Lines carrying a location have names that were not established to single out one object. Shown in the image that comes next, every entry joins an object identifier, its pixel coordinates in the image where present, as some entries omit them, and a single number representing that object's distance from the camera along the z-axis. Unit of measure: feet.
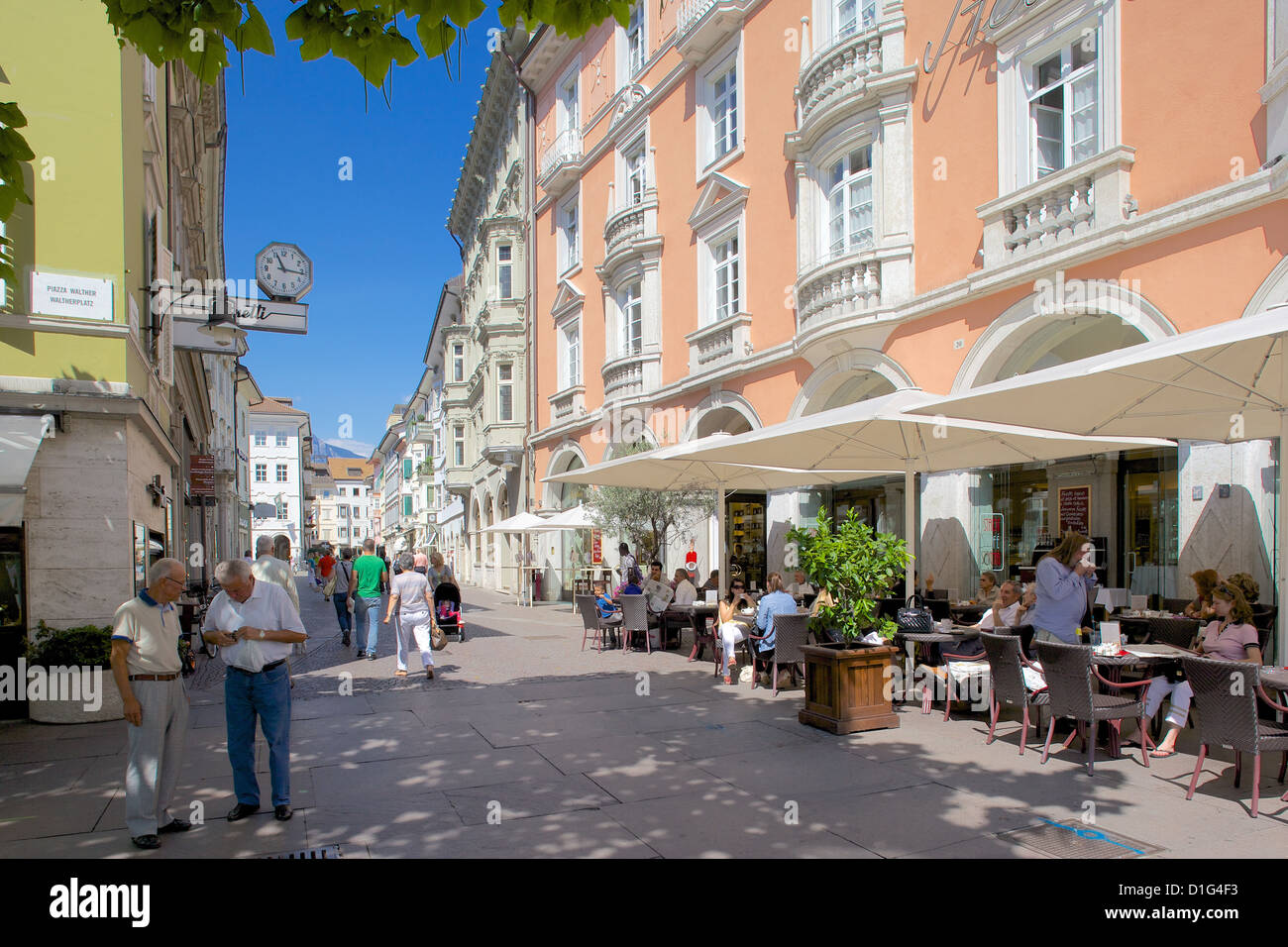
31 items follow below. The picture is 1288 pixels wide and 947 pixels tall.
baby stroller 51.03
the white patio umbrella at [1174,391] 19.31
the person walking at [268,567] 33.04
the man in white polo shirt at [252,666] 17.84
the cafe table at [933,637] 28.89
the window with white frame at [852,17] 47.67
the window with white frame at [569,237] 87.51
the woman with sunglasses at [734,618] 34.22
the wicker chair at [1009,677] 22.74
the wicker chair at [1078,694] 20.30
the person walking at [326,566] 99.15
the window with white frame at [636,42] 73.41
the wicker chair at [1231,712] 17.04
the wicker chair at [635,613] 43.93
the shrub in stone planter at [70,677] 27.02
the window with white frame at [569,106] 86.33
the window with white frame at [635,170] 73.77
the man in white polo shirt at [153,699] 16.24
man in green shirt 43.68
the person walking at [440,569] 52.49
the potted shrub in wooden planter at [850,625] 24.82
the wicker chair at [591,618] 45.14
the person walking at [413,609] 36.22
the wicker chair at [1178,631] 27.81
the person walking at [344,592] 50.79
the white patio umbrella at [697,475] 44.75
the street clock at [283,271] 39.83
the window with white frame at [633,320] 73.82
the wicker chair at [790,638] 31.22
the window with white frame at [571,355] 85.76
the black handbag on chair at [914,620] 31.37
